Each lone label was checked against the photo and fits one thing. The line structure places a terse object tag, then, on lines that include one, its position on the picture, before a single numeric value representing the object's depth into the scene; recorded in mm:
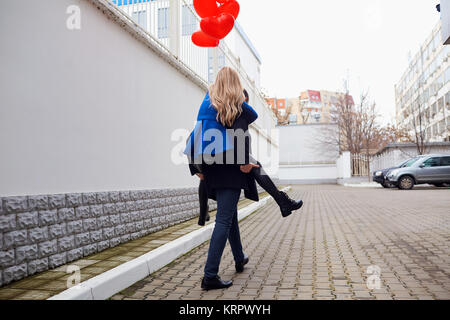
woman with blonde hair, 3112
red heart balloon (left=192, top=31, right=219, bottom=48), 5816
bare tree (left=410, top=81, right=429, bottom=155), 24422
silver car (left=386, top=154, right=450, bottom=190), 17578
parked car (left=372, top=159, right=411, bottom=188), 19647
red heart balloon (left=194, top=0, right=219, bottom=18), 5238
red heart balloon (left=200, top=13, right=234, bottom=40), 5188
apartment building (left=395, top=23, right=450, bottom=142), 46125
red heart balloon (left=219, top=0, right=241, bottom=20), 5253
